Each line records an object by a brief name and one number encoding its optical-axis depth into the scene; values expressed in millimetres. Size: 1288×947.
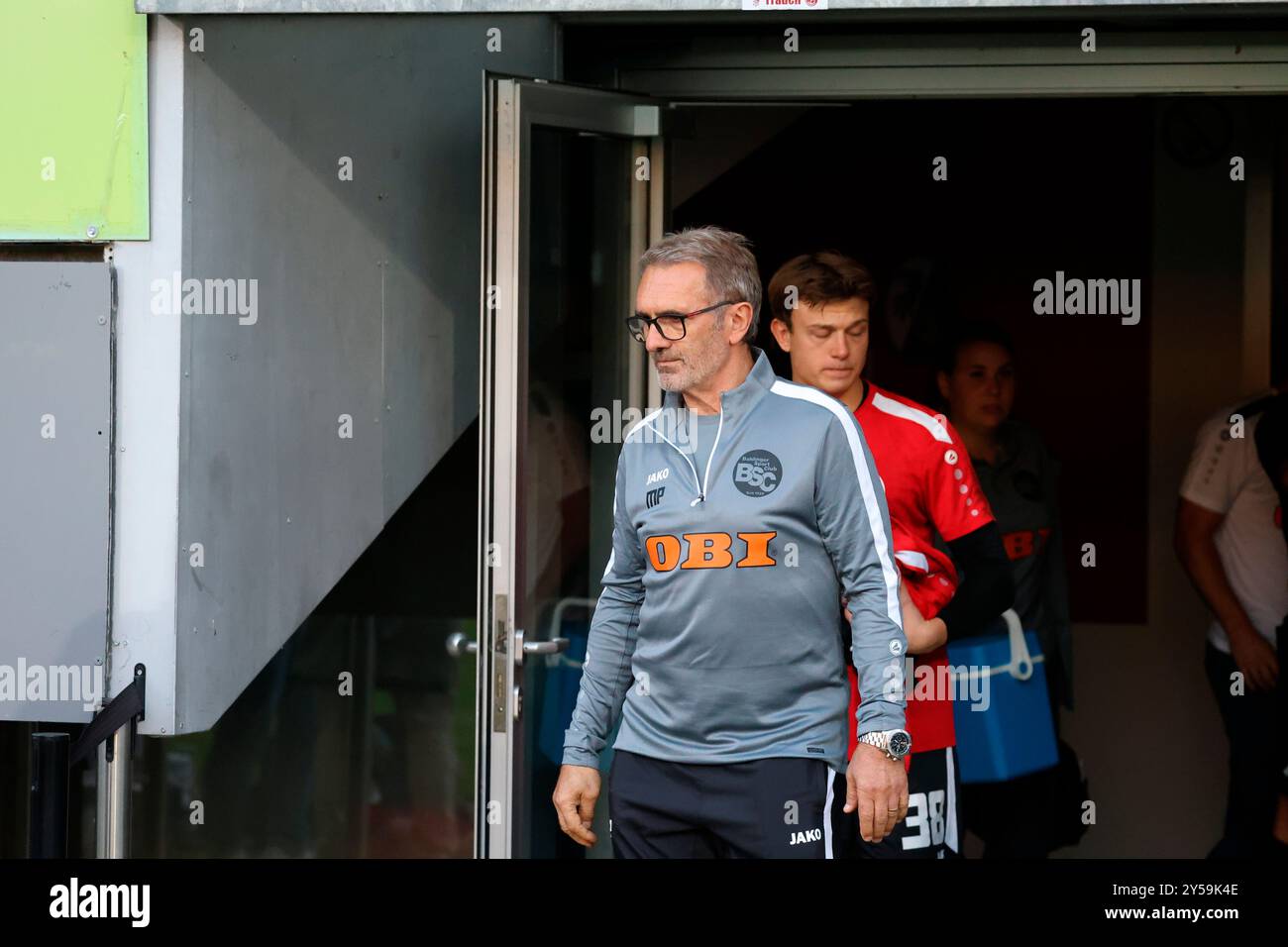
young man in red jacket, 7059
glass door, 7340
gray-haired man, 5953
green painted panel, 7809
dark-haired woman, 9273
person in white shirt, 9500
